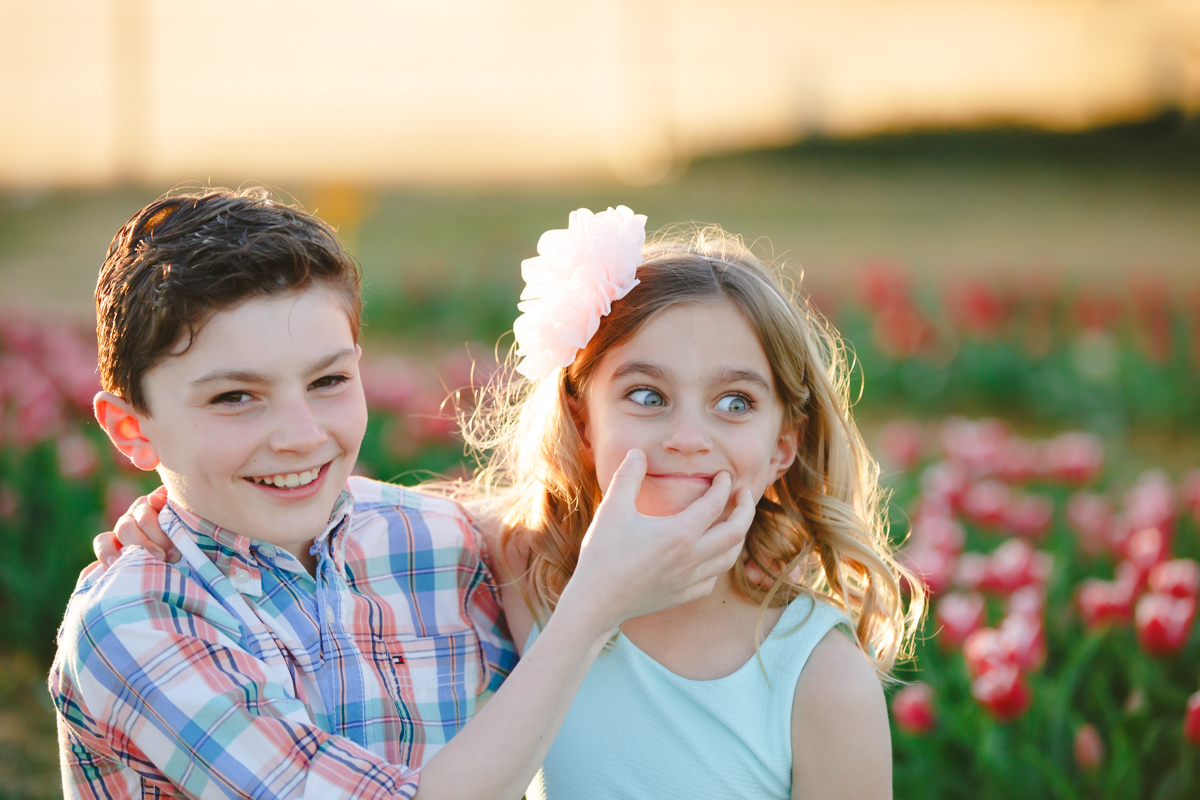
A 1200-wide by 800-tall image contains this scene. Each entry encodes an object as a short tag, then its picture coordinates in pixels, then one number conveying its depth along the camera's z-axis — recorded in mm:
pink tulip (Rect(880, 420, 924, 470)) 4012
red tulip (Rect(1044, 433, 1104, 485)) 3729
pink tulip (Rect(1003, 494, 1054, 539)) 3330
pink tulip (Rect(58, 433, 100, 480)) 3615
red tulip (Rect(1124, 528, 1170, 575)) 2906
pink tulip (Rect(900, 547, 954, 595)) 2961
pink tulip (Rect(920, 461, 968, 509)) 3412
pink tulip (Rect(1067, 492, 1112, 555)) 3254
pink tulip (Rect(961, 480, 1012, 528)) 3363
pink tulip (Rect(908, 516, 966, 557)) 3059
